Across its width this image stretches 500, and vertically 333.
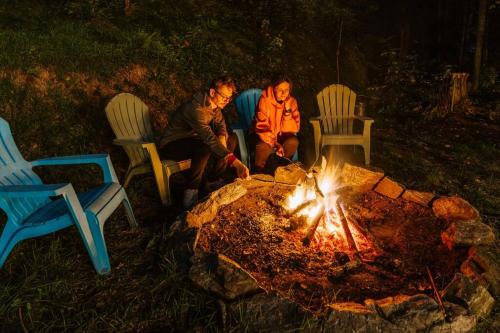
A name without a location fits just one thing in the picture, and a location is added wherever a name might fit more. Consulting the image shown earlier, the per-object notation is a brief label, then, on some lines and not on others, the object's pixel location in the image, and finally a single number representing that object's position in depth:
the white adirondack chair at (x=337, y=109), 4.94
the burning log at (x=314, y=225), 2.71
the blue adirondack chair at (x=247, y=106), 4.58
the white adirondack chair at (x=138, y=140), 3.47
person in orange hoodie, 4.00
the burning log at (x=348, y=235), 2.59
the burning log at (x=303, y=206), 3.04
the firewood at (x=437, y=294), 1.96
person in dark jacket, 3.36
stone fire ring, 1.89
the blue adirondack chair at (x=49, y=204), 2.29
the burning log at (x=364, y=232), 2.71
